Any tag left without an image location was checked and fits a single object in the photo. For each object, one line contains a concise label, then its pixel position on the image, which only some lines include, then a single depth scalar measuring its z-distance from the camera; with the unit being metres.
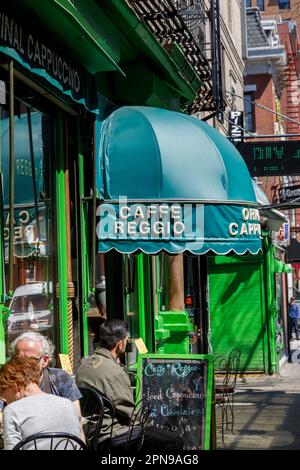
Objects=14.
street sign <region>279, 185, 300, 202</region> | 29.50
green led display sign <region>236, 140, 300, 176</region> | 17.52
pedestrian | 32.41
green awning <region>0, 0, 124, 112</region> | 7.55
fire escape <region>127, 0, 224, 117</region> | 11.80
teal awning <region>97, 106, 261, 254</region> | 9.67
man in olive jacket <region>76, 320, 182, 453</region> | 7.28
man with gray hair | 6.58
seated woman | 5.13
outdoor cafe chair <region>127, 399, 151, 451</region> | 7.04
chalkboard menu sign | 8.70
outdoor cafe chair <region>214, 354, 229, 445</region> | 10.43
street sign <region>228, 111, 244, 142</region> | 23.92
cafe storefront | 7.82
